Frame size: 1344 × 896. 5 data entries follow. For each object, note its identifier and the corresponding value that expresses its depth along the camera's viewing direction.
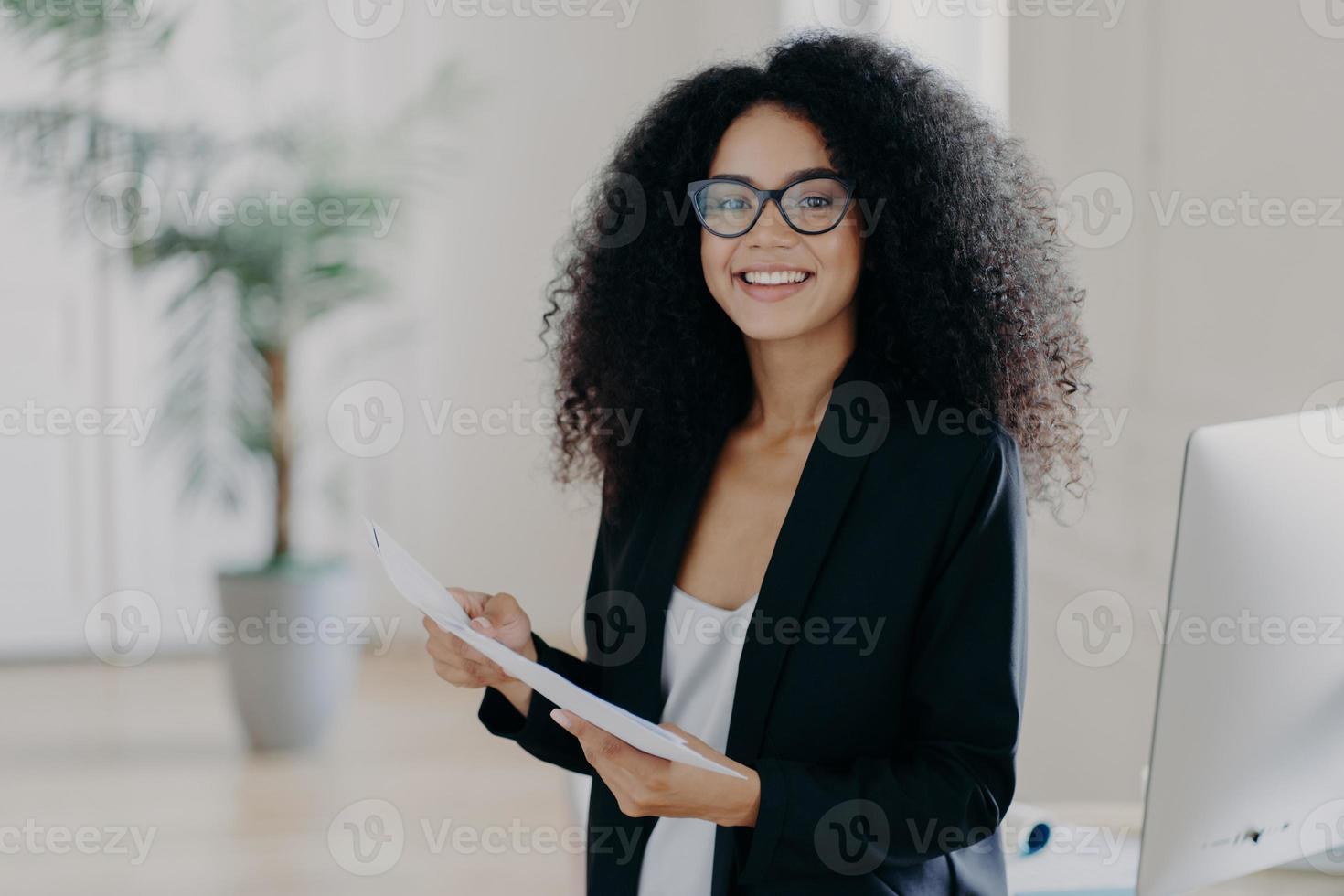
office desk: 2.36
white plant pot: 4.89
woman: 2.23
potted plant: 4.86
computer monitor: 2.07
